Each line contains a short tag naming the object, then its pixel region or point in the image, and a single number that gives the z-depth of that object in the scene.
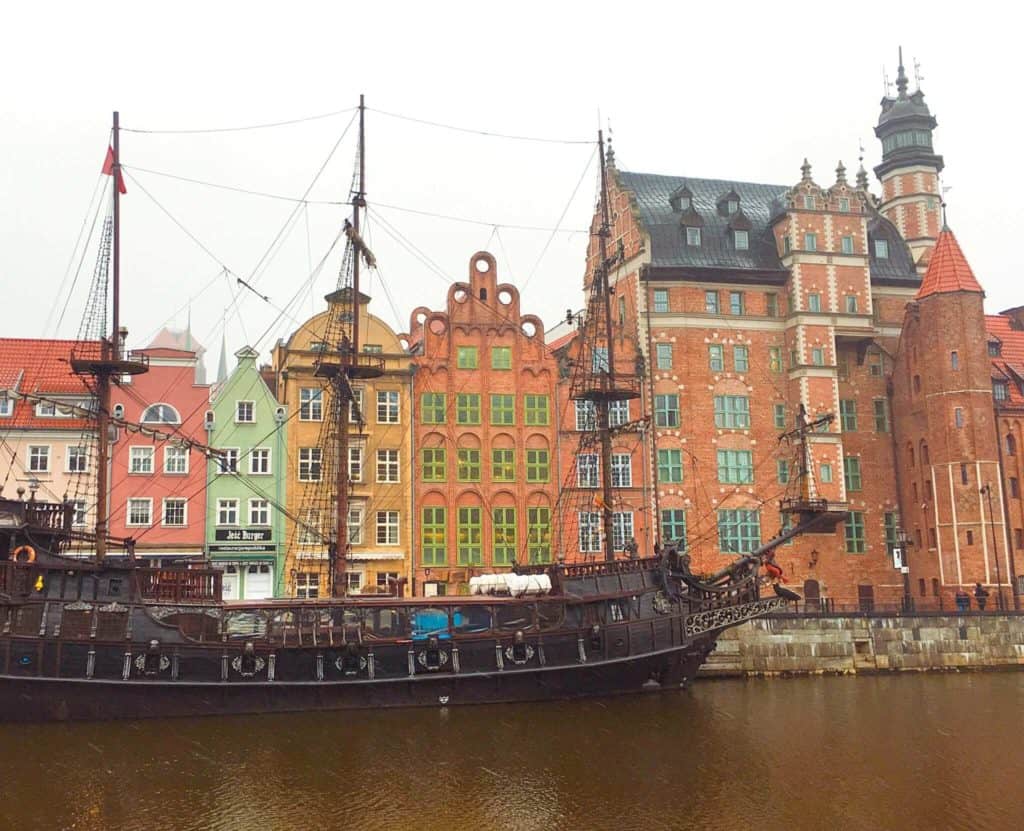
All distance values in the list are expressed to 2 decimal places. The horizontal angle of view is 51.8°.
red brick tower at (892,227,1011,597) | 51.75
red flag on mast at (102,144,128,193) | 37.34
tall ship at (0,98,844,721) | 31.06
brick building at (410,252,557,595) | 49.38
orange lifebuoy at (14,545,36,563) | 32.00
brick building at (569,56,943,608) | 53.22
